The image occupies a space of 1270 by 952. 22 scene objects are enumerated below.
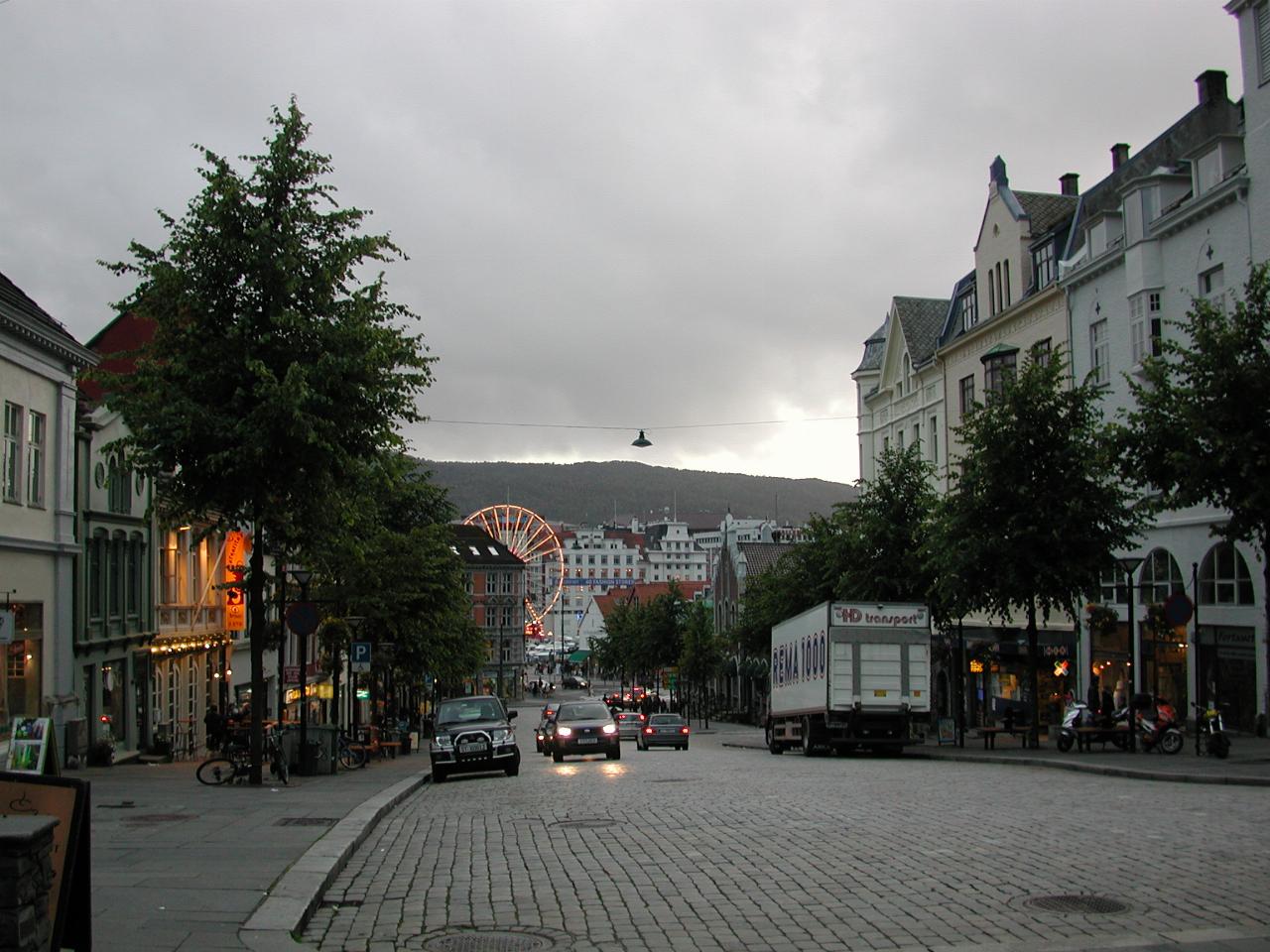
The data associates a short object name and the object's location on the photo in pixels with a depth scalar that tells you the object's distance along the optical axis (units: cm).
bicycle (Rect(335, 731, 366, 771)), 2983
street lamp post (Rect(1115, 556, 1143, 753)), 2780
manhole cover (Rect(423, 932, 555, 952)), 827
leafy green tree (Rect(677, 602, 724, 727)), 8575
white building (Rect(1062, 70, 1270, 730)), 3111
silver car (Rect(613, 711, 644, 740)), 5662
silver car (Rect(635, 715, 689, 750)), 4559
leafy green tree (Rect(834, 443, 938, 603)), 4125
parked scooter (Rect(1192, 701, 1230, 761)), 2389
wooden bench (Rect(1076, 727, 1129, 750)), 2809
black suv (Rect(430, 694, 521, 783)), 2619
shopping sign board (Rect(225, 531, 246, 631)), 3944
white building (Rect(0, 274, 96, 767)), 2592
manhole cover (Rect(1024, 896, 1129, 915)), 909
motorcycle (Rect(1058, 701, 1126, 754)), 2833
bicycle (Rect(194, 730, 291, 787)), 2186
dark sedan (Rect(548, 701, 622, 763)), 3472
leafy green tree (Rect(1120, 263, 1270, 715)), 2292
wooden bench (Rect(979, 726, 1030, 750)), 3143
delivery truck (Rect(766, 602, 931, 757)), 3136
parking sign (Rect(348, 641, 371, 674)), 3005
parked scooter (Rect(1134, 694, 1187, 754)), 2662
